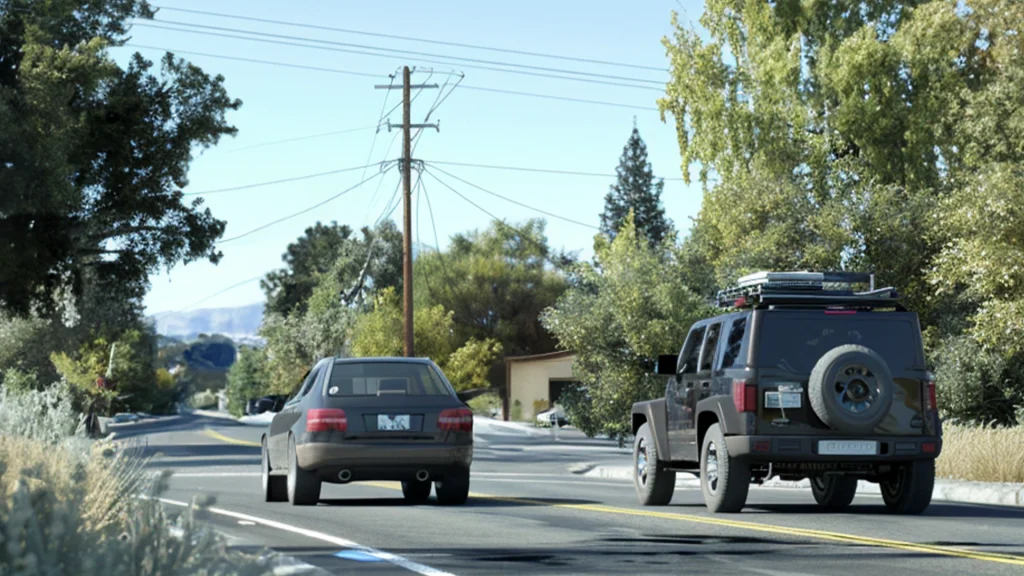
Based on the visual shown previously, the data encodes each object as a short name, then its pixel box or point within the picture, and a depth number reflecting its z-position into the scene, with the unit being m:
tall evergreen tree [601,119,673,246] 96.12
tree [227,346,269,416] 115.93
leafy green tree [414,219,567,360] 85.19
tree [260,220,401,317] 93.81
